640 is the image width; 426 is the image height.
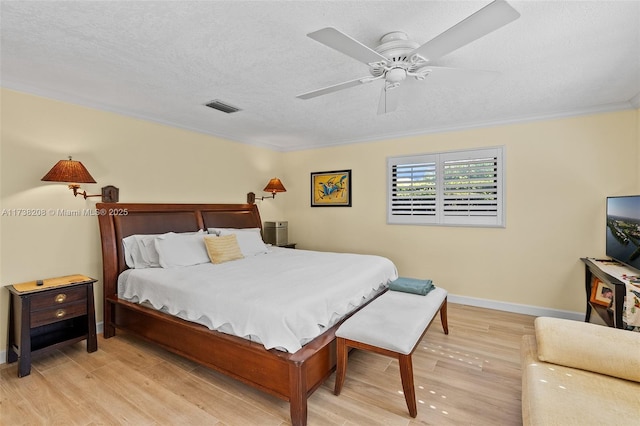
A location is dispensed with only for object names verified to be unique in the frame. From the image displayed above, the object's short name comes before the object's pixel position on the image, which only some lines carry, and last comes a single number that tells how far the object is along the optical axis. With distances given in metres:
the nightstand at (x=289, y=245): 5.24
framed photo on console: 2.88
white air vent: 3.24
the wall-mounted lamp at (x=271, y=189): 5.05
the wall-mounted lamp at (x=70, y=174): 2.77
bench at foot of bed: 1.97
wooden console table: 2.32
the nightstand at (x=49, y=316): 2.46
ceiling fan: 1.39
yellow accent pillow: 3.43
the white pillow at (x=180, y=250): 3.19
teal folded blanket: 2.87
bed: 1.97
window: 3.94
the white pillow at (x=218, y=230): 3.94
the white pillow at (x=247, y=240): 3.92
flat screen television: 2.62
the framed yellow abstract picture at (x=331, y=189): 5.09
